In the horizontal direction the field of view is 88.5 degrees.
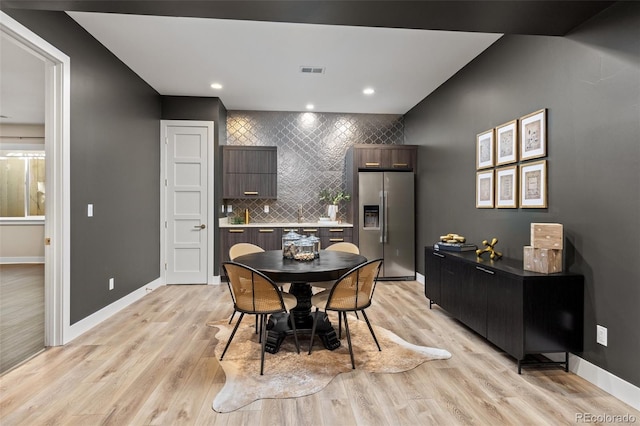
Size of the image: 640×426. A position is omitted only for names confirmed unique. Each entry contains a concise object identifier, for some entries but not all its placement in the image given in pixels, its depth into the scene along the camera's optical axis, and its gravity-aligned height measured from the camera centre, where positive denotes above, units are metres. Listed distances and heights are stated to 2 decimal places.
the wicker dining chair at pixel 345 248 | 3.79 -0.42
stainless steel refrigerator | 5.25 -0.13
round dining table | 2.52 -0.50
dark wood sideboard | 2.35 -0.73
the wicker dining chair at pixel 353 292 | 2.55 -0.64
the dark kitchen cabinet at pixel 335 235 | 5.33 -0.38
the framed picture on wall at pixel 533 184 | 2.74 +0.24
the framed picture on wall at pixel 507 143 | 3.07 +0.67
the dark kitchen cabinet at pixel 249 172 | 5.38 +0.65
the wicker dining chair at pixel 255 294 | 2.44 -0.63
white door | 5.07 +0.17
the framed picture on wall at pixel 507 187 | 3.07 +0.24
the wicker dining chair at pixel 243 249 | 3.75 -0.44
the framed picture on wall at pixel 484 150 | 3.46 +0.68
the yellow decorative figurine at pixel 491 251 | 3.11 -0.38
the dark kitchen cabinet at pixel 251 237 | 5.19 -0.41
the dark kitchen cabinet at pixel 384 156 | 5.33 +0.90
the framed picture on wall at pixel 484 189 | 3.45 +0.25
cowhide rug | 2.17 -1.18
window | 6.95 +0.57
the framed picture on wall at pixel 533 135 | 2.74 +0.67
